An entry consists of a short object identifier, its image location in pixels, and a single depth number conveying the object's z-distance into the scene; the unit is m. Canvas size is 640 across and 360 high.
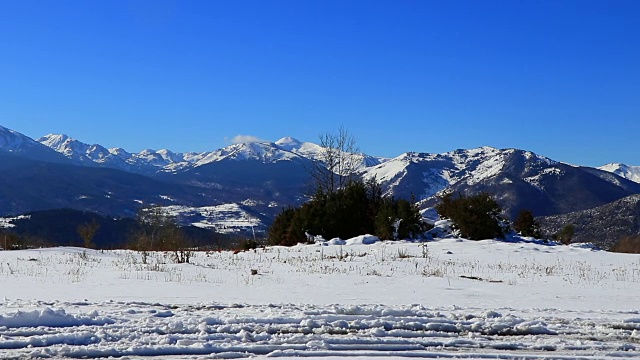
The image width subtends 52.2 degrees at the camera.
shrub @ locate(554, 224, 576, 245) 35.48
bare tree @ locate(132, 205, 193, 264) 21.09
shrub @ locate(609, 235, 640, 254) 33.05
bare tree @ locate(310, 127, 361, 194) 43.31
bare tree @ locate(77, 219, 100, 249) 28.79
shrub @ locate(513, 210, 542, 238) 32.16
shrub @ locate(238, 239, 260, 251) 28.84
